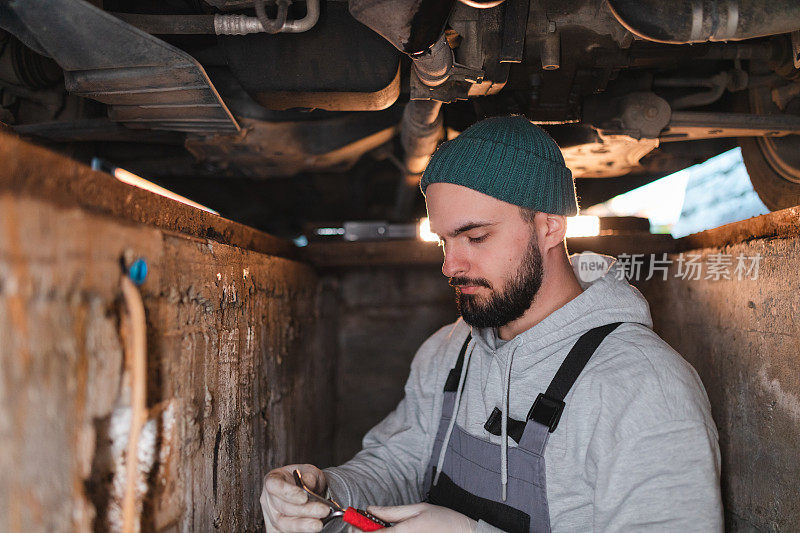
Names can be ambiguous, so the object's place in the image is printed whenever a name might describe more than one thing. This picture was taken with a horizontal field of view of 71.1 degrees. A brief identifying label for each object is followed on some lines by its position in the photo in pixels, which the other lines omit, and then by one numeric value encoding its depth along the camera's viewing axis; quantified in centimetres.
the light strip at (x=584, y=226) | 255
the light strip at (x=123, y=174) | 285
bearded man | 125
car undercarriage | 141
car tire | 234
